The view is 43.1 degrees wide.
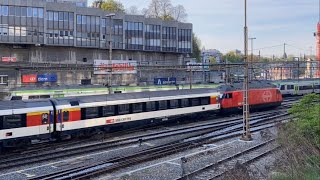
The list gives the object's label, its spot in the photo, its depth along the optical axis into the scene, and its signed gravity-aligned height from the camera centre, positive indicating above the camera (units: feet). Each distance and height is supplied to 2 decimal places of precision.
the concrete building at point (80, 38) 185.16 +21.36
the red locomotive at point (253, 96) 113.70 -5.28
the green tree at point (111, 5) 274.77 +51.33
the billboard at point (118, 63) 198.70 +8.03
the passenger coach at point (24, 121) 65.72 -7.17
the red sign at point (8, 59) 181.02 +9.17
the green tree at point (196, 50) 360.89 +26.00
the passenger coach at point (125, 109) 75.82 -6.43
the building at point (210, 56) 321.26 +19.20
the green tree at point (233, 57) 374.32 +20.95
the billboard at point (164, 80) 220.43 -0.61
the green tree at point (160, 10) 309.01 +52.92
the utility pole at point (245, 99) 74.23 -3.94
